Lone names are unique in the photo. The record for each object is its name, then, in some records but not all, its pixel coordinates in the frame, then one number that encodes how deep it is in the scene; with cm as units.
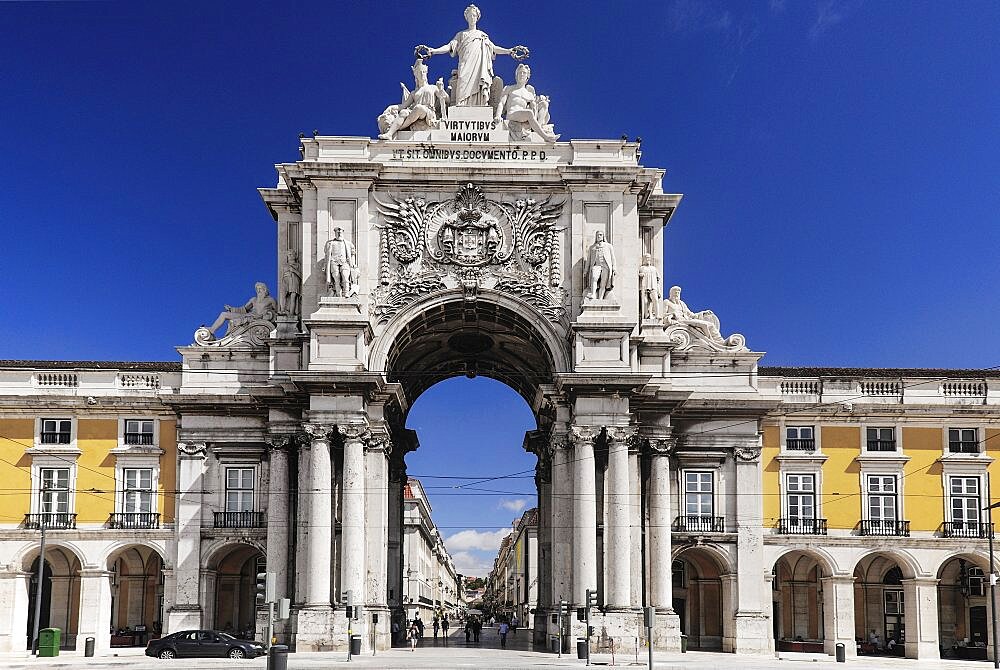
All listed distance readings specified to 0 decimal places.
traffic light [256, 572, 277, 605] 3491
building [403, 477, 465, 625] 10194
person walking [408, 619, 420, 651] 5631
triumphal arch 5138
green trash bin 4925
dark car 4828
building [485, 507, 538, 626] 9973
